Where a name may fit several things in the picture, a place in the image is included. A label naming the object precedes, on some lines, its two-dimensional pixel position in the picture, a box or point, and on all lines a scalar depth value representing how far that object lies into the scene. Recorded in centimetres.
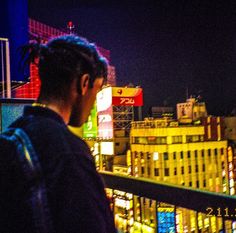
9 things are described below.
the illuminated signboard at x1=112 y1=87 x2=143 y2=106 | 2745
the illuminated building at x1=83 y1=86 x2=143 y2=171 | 2511
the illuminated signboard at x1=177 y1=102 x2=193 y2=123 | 4819
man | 87
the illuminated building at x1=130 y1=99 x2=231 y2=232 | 3700
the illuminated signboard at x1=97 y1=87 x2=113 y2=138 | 2522
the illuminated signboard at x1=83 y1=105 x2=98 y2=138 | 2035
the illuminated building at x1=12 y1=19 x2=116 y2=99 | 3602
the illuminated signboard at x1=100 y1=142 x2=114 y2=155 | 3334
